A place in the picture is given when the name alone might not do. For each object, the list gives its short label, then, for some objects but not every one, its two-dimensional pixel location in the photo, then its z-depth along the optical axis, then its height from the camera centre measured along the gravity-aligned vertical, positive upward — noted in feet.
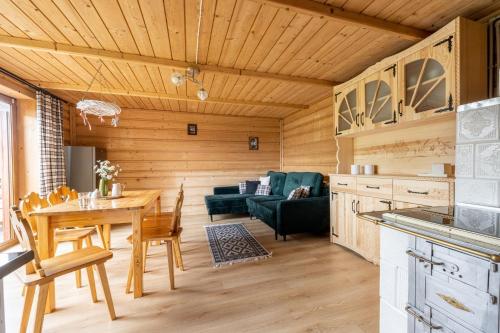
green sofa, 10.23 -2.44
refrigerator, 12.70 -0.33
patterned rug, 8.55 -3.76
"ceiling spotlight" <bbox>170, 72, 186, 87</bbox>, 8.09 +3.07
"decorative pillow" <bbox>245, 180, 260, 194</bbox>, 16.22 -1.86
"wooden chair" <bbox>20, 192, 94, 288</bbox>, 6.34 -2.35
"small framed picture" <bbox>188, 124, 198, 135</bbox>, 16.58 +2.42
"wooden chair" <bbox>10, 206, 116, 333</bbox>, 4.48 -2.28
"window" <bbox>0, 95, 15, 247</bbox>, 10.36 -0.01
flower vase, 8.32 -0.94
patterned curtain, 10.84 +1.06
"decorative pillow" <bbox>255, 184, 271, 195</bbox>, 15.53 -2.06
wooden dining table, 5.59 -1.54
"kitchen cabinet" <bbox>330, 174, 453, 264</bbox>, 6.01 -1.32
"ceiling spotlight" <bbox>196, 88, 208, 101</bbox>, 8.91 +2.74
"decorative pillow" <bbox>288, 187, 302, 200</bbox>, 11.20 -1.71
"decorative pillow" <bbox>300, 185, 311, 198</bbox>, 11.31 -1.62
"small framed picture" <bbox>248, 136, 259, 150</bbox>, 18.01 +1.45
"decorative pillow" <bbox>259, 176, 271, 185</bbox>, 16.18 -1.44
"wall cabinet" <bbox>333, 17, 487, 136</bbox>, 5.44 +2.31
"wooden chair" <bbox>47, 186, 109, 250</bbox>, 8.26 -1.34
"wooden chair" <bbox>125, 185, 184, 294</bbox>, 6.52 -2.24
